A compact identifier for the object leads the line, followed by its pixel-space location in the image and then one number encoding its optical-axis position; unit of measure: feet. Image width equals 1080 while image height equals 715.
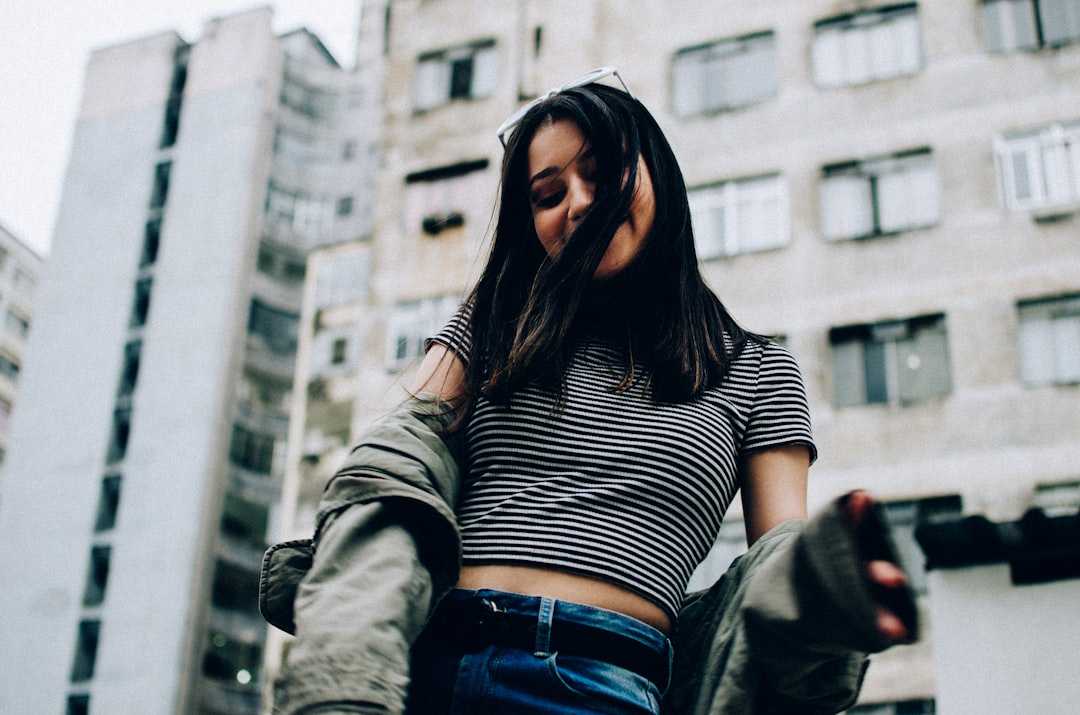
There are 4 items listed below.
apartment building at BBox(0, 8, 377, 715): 112.06
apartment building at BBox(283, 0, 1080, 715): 54.85
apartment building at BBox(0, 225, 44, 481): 193.47
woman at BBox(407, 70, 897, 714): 6.22
